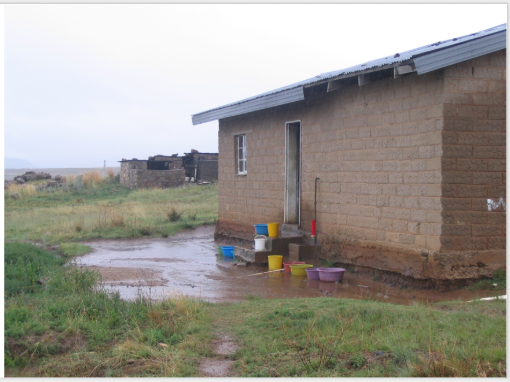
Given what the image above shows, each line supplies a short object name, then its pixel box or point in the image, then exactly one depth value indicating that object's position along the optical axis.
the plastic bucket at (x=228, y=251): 13.12
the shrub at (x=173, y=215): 19.12
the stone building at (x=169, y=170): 32.03
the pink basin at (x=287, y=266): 10.83
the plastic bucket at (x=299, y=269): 10.48
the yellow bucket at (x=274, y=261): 11.21
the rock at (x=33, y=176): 40.66
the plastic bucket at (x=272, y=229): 12.23
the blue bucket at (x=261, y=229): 12.59
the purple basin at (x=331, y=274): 9.68
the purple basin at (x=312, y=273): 9.96
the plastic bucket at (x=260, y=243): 11.92
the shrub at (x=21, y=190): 30.73
